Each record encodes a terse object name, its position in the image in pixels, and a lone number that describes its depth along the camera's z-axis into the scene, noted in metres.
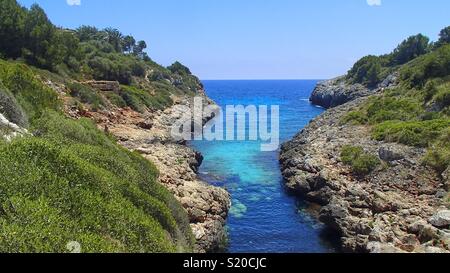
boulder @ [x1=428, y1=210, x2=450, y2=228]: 25.41
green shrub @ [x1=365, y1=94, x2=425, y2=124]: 51.66
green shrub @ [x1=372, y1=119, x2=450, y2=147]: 39.72
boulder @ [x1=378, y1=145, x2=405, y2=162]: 38.25
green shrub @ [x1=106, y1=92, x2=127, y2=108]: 58.38
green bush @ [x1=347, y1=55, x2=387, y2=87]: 101.51
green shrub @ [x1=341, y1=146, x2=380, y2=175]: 37.75
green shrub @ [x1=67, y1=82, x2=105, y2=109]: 51.06
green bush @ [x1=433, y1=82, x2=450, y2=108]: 48.31
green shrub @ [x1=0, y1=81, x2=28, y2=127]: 21.85
